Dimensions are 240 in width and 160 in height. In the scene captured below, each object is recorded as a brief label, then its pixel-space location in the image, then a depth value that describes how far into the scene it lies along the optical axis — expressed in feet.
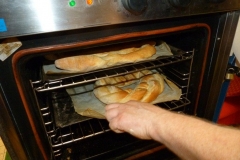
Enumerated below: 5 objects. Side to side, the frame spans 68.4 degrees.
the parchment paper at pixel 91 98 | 2.75
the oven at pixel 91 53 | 1.55
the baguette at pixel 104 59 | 2.42
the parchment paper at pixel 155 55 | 2.44
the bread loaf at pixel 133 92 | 2.79
